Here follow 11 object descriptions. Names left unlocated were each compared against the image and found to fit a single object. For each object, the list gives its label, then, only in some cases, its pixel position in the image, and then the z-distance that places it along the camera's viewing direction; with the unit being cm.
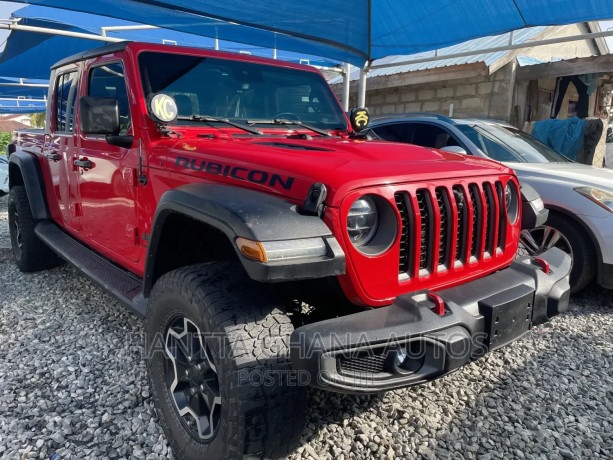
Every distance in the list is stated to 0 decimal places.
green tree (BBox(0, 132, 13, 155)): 2169
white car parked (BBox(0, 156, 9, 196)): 916
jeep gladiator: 158
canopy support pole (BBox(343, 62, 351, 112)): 649
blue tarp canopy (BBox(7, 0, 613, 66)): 451
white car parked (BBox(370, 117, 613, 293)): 366
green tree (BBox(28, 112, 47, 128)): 2724
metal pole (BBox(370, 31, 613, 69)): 439
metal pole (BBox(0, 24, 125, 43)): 476
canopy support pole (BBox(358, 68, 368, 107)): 632
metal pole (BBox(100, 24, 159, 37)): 586
